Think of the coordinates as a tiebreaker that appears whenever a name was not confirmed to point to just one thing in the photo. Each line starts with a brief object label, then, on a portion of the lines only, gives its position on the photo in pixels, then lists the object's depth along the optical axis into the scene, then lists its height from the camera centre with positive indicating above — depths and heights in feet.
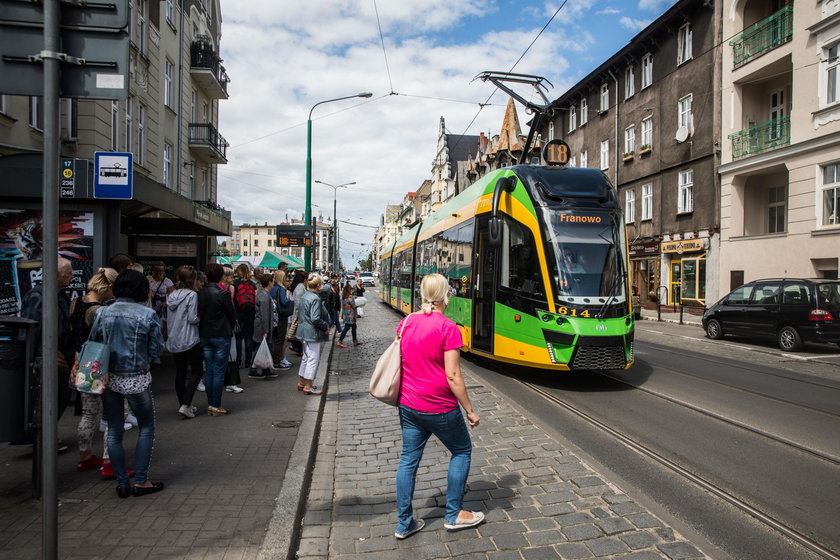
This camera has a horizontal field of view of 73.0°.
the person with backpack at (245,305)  29.45 -1.67
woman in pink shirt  11.35 -2.48
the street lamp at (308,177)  67.51 +11.69
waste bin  12.45 -2.30
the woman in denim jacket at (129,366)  13.62 -2.26
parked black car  41.78 -2.60
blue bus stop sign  22.72 +3.91
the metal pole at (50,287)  8.09 -0.22
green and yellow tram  26.17 +0.18
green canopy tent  74.99 +1.85
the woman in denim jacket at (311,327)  25.18 -2.33
